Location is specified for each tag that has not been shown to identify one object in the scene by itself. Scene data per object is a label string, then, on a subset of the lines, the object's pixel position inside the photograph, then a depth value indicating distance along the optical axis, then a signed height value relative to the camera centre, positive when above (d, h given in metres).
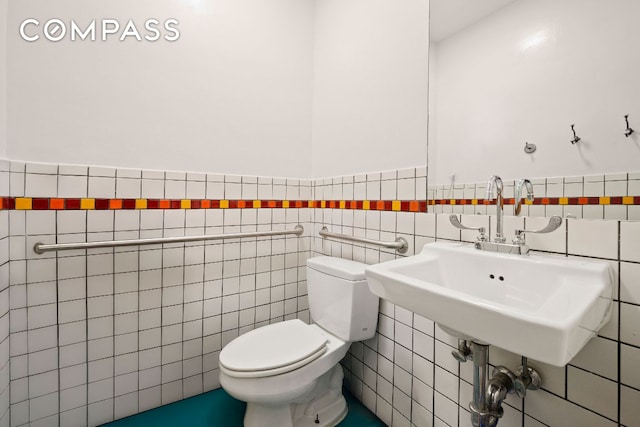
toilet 1.07 -0.62
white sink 0.50 -0.21
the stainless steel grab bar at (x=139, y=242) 1.14 -0.16
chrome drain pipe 0.85 -0.55
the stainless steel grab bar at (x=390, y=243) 1.27 -0.16
